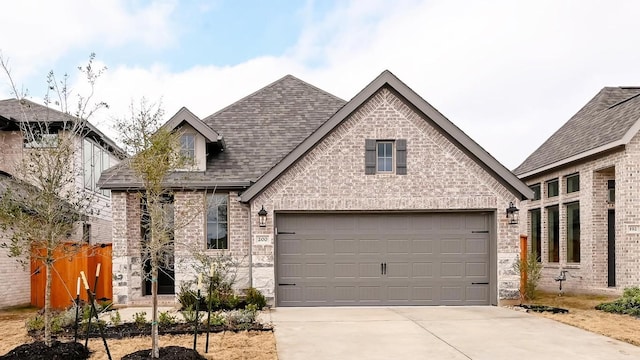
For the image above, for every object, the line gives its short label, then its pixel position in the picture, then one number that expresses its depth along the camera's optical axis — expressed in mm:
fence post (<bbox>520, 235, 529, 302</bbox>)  14516
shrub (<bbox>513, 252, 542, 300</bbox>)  14383
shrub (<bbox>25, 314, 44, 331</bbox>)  10734
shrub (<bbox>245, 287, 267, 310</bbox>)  13831
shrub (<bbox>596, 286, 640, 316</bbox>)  13084
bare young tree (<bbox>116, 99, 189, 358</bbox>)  8141
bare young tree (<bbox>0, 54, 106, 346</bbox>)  8930
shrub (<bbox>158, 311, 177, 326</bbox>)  10836
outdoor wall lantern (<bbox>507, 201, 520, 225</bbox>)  14320
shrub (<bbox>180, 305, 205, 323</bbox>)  11078
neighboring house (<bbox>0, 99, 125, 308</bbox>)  15086
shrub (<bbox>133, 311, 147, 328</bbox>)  10841
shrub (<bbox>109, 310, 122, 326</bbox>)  10859
